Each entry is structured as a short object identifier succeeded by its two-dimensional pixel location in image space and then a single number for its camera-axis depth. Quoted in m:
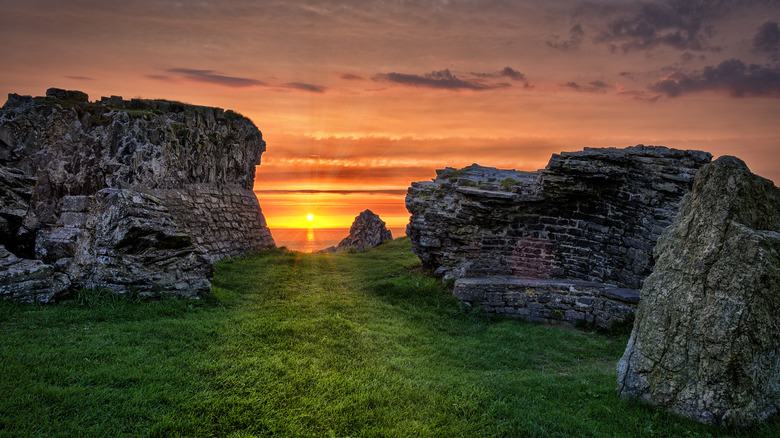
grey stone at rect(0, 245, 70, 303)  7.37
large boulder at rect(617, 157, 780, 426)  4.75
